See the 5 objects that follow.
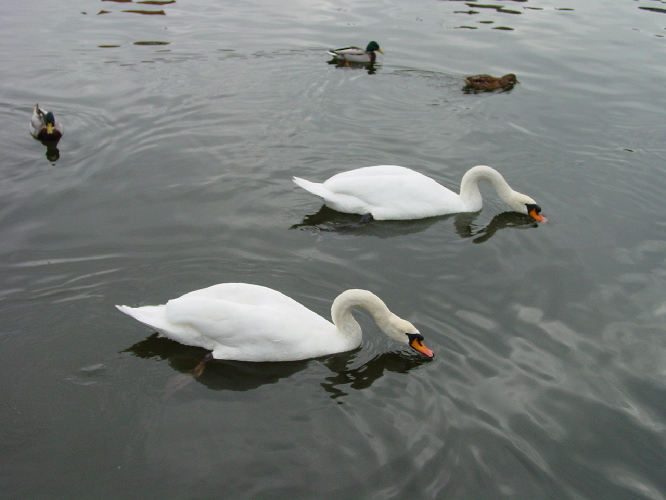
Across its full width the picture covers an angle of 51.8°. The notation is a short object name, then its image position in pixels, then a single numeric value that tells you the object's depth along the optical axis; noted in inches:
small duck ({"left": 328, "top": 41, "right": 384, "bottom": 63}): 579.7
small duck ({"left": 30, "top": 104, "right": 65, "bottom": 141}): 415.8
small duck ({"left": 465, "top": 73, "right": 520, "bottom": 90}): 524.1
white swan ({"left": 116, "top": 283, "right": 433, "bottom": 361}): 232.7
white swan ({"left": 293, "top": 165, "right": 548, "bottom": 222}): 343.0
